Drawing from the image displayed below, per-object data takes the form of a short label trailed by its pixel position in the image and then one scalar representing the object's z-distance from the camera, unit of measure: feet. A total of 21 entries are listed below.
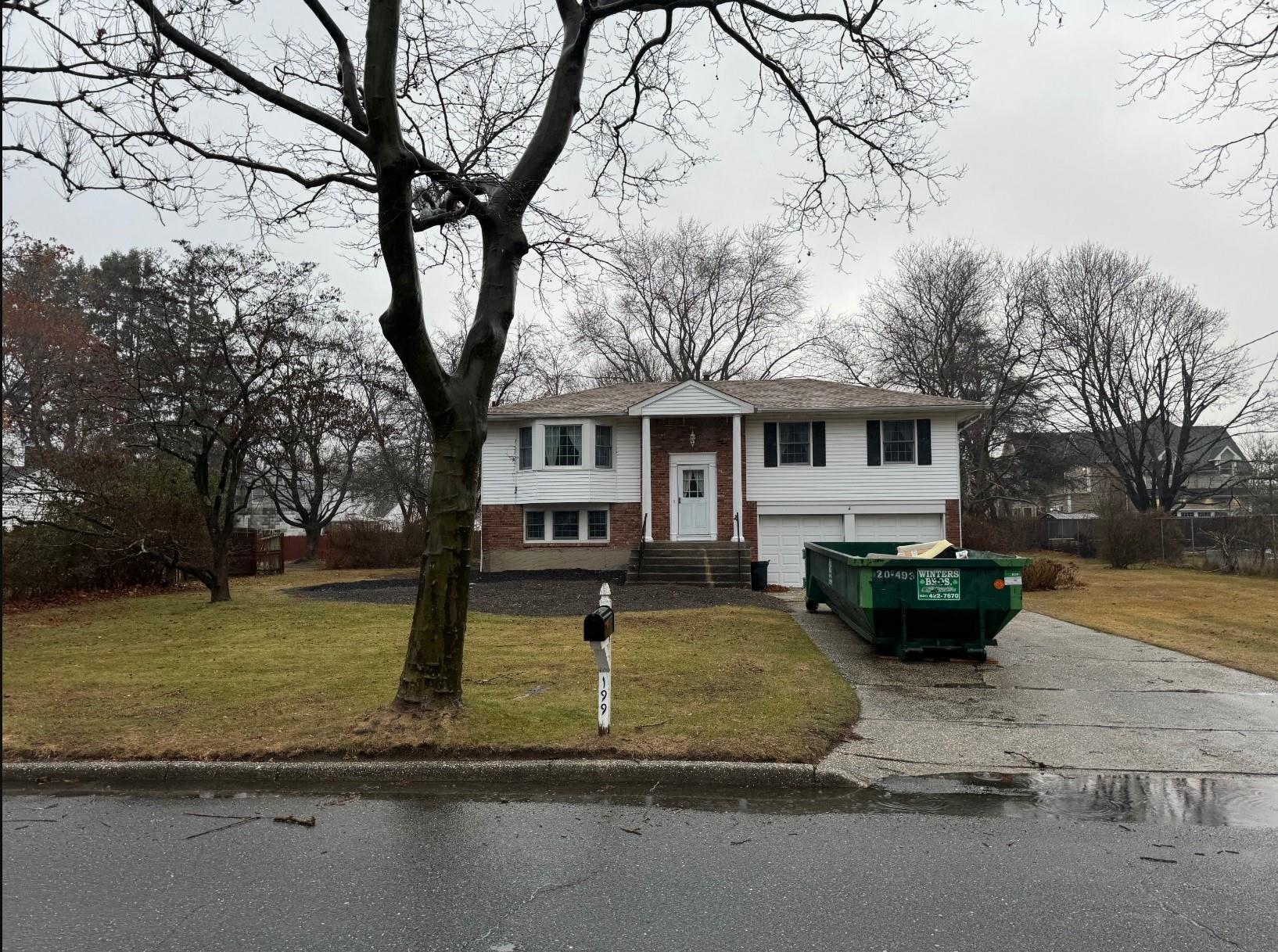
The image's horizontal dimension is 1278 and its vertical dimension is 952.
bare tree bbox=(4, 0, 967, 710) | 19.93
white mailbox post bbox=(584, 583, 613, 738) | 19.62
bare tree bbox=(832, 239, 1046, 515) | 125.49
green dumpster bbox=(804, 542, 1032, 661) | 32.32
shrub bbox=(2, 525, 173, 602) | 53.47
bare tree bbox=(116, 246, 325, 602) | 52.90
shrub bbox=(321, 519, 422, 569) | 102.99
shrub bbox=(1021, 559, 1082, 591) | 69.46
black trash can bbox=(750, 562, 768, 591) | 69.41
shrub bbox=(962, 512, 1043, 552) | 93.30
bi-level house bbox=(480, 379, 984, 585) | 77.25
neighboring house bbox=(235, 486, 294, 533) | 166.30
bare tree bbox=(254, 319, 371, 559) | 59.41
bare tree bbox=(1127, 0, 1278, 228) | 26.30
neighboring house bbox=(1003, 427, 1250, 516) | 127.65
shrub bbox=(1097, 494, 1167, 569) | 98.27
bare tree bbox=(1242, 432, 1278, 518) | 94.02
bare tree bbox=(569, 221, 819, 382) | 134.62
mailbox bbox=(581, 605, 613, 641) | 19.57
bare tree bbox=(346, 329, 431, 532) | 110.42
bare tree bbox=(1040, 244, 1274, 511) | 122.93
